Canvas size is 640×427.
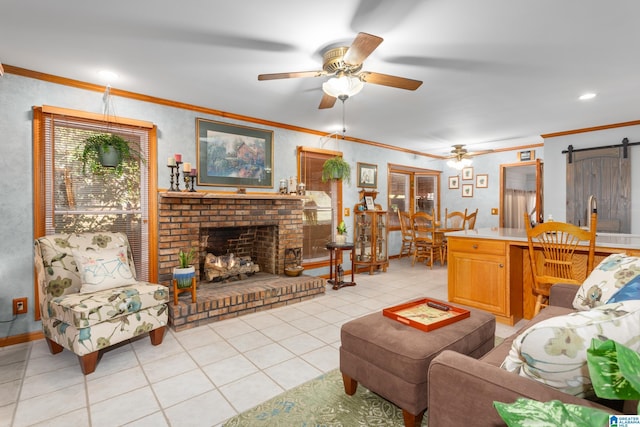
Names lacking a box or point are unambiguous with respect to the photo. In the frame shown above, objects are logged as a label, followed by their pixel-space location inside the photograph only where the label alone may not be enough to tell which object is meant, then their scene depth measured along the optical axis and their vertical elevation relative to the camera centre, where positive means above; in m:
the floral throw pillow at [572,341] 0.87 -0.37
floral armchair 2.26 -0.66
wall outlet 2.79 -0.83
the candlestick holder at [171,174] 3.33 +0.41
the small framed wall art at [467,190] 7.13 +0.47
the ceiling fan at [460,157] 5.86 +1.01
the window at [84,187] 2.88 +0.24
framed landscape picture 3.81 +0.72
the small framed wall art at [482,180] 6.86 +0.66
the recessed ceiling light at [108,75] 2.83 +1.25
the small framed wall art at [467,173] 7.12 +0.84
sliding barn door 4.54 +0.34
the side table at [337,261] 4.52 -0.75
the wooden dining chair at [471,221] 6.28 -0.23
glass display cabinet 5.38 -0.47
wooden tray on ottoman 1.83 -0.66
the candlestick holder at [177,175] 3.39 +0.40
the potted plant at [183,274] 3.04 -0.60
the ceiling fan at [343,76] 2.31 +0.99
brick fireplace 3.27 -0.38
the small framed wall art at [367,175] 5.63 +0.65
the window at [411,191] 6.68 +0.45
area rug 1.73 -1.15
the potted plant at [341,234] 4.67 -0.36
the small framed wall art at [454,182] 7.34 +0.67
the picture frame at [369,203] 5.43 +0.13
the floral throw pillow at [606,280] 1.65 -0.39
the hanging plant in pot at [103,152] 3.00 +0.57
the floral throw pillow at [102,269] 2.54 -0.48
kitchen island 3.06 -0.62
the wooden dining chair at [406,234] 6.43 -0.48
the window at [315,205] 4.90 +0.09
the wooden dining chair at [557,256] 2.43 -0.38
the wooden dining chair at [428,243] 5.96 -0.64
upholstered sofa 0.92 -0.57
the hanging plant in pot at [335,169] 4.76 +0.64
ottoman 1.54 -0.75
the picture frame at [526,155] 6.12 +1.08
